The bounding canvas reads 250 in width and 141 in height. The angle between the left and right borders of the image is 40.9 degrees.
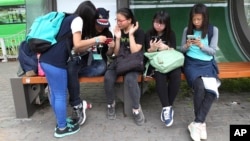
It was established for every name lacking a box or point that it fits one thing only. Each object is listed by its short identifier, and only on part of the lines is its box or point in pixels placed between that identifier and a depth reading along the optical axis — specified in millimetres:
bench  4293
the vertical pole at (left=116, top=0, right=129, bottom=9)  5293
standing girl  3670
